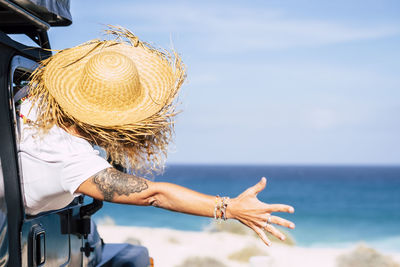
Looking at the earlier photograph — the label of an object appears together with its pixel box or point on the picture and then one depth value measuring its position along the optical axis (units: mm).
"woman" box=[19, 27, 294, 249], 2279
